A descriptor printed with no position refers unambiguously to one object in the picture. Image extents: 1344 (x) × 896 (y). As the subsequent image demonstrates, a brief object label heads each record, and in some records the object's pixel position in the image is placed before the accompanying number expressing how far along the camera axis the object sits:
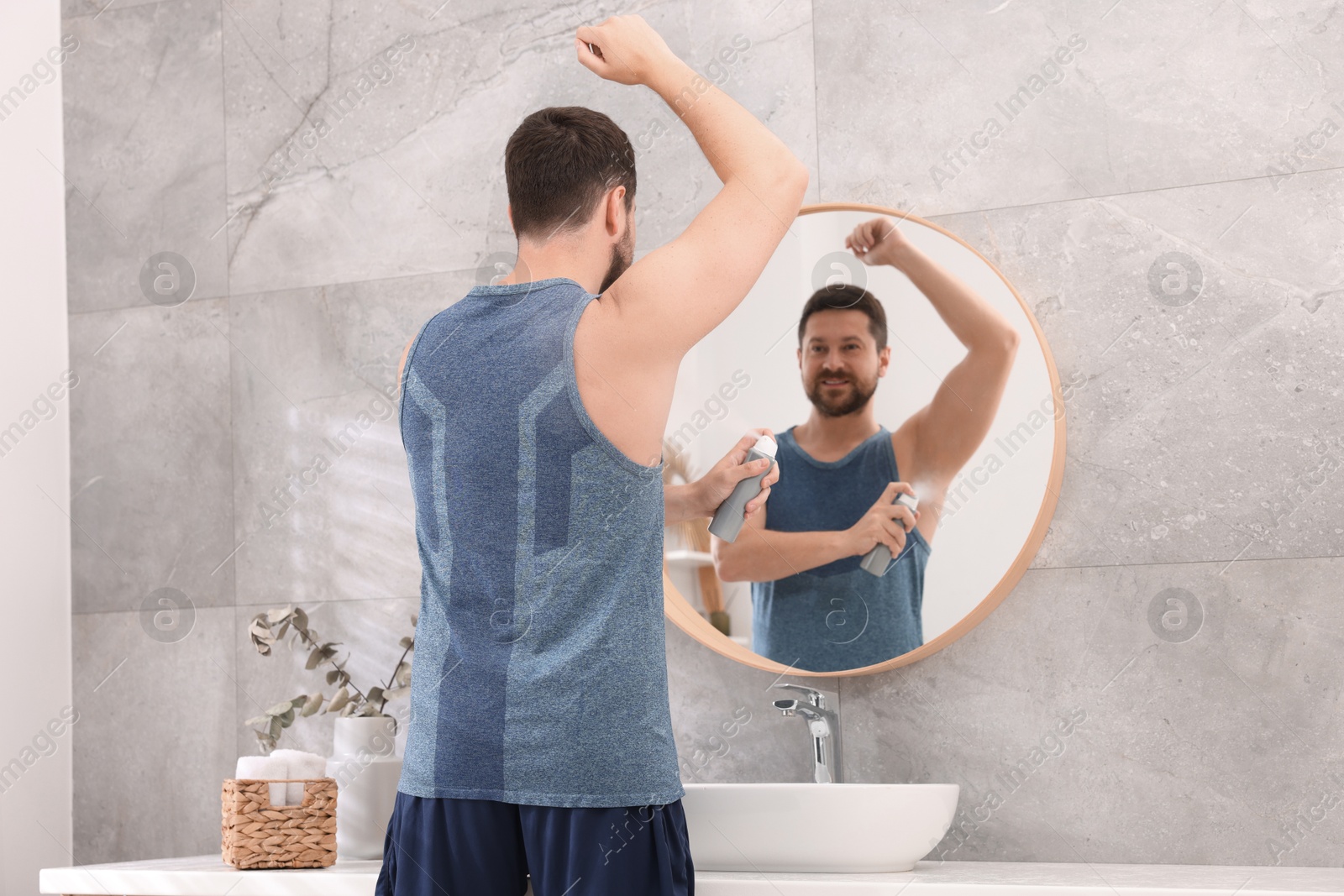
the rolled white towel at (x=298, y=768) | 1.60
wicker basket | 1.57
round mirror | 1.60
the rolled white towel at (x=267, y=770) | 1.59
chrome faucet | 1.55
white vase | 1.63
